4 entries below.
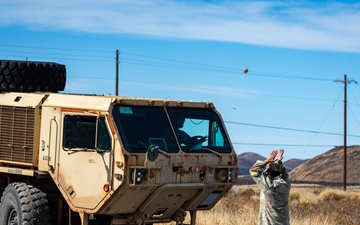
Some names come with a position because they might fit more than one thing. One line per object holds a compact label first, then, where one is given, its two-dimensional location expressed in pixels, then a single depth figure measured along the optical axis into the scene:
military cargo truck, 13.34
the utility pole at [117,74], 48.89
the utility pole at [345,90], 59.25
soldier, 12.84
